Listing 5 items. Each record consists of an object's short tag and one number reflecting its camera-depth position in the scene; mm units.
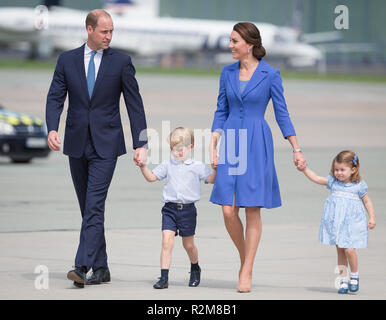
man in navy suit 14484
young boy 14375
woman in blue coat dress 13961
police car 36656
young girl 13875
